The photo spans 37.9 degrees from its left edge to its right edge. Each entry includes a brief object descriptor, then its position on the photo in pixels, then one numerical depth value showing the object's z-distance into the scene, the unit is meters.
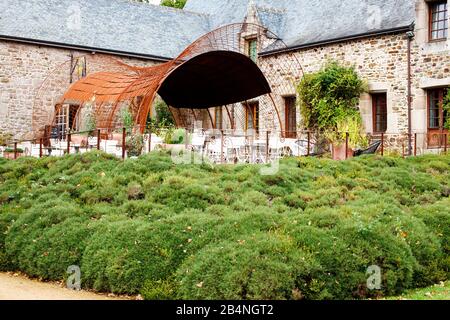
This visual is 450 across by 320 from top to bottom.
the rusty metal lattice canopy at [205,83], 18.48
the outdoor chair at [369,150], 17.39
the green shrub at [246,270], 7.94
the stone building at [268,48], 19.05
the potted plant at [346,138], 16.61
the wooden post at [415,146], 17.81
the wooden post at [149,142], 15.49
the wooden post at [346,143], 16.08
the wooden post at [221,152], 16.02
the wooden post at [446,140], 18.06
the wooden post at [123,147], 14.57
